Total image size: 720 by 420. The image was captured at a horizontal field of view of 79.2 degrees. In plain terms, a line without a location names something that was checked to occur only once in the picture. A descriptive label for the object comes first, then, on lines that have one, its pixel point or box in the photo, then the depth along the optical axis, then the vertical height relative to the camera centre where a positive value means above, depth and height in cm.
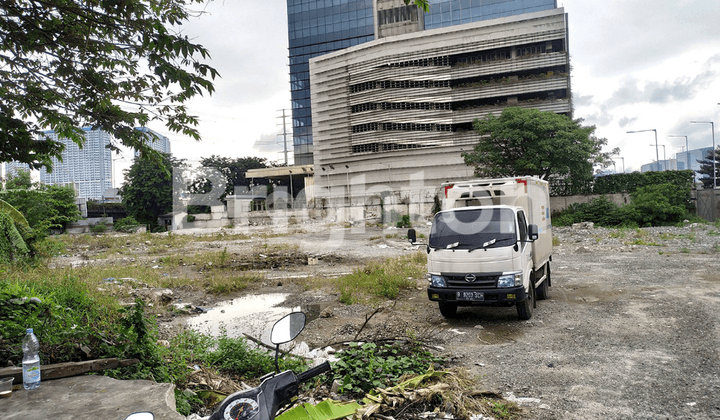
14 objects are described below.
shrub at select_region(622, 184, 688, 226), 2631 -74
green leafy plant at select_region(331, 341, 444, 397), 496 -198
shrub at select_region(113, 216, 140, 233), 4688 -86
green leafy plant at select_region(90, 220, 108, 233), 4512 -102
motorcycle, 200 -89
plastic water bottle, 387 -126
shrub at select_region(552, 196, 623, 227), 2828 -107
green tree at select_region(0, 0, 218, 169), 500 +183
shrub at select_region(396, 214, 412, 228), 3381 -135
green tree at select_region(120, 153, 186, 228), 5278 +283
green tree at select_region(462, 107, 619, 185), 3089 +402
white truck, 727 -82
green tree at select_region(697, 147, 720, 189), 6097 +368
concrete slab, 347 -155
